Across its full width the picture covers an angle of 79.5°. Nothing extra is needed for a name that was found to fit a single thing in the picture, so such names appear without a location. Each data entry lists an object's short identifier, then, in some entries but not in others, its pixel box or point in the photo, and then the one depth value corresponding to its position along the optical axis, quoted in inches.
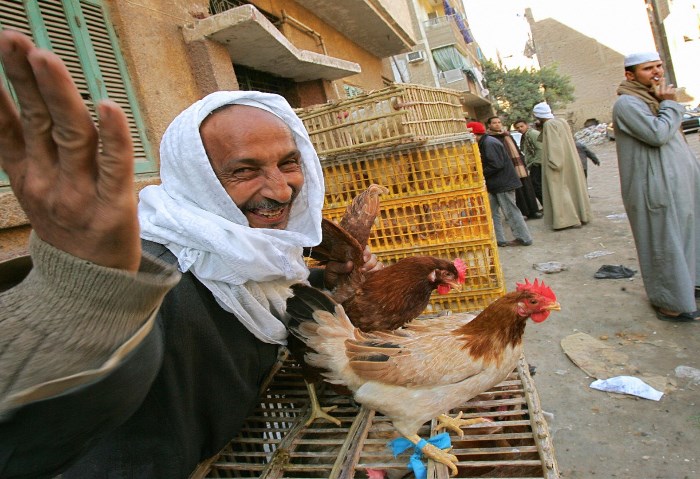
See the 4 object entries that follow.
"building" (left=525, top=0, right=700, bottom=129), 1011.9
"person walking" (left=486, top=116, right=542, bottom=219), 318.7
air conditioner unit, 891.4
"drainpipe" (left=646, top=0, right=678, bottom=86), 1095.0
